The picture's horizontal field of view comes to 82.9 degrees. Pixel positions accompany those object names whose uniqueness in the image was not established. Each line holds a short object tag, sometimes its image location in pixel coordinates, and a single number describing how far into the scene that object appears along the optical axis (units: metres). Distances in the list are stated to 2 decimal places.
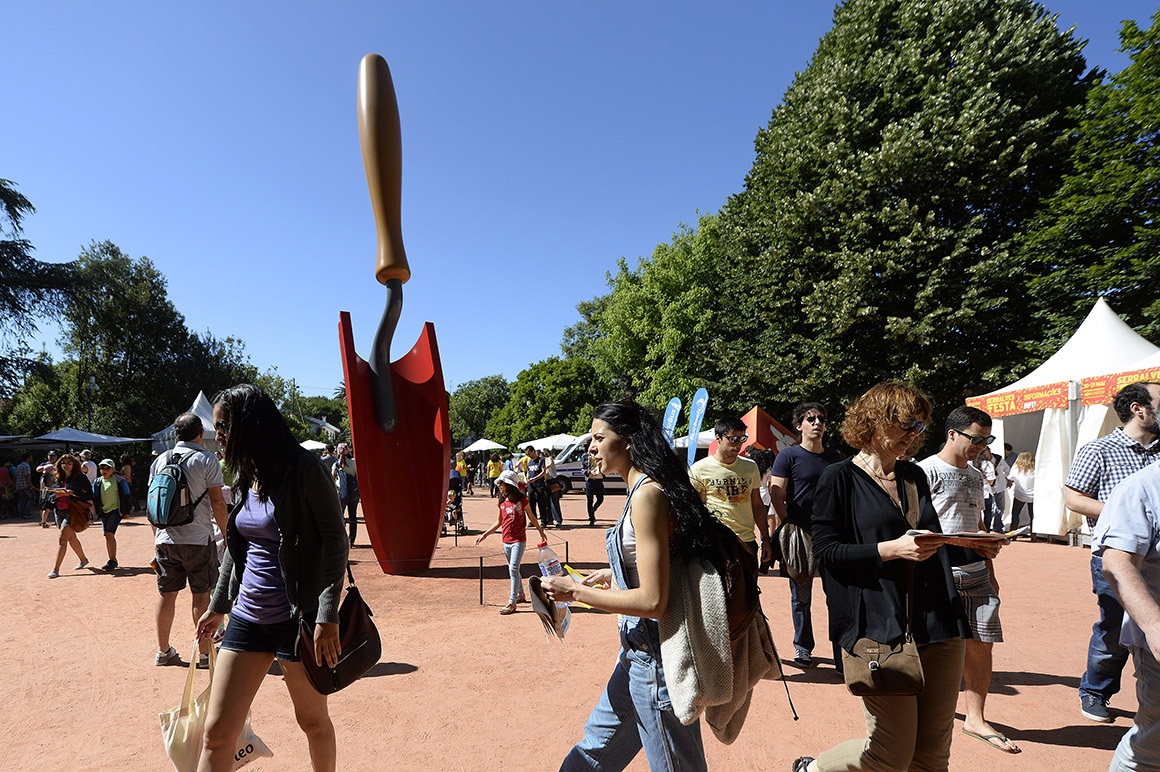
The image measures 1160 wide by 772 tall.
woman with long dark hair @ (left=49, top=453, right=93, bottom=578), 8.64
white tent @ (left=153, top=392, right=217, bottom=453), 21.11
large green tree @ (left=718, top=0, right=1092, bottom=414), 17.09
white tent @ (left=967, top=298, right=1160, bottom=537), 11.29
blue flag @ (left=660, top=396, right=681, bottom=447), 14.15
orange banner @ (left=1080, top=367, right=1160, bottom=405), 9.82
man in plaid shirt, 3.52
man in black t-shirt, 4.91
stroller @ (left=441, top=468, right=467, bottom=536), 13.64
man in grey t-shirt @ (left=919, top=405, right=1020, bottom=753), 3.58
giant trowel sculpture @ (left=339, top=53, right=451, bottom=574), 8.89
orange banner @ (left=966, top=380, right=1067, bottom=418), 11.54
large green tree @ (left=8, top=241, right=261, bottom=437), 33.72
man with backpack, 4.71
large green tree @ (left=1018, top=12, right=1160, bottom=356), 15.52
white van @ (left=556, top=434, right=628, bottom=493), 24.53
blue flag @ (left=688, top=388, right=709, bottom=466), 12.74
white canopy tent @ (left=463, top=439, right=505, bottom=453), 30.91
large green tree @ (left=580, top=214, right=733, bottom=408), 28.47
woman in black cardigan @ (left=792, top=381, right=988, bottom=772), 2.37
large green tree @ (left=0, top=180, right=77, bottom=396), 28.59
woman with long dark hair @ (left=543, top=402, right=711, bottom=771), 2.06
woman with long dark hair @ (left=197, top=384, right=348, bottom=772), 2.53
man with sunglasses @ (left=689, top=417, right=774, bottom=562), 5.01
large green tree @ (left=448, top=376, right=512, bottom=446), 66.94
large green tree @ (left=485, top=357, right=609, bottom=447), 42.56
